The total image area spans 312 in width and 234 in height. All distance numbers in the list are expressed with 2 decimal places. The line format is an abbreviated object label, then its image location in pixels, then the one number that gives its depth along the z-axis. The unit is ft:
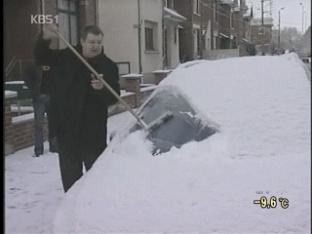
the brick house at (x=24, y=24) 29.07
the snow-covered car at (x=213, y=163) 7.16
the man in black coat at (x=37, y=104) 19.52
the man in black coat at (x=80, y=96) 11.46
